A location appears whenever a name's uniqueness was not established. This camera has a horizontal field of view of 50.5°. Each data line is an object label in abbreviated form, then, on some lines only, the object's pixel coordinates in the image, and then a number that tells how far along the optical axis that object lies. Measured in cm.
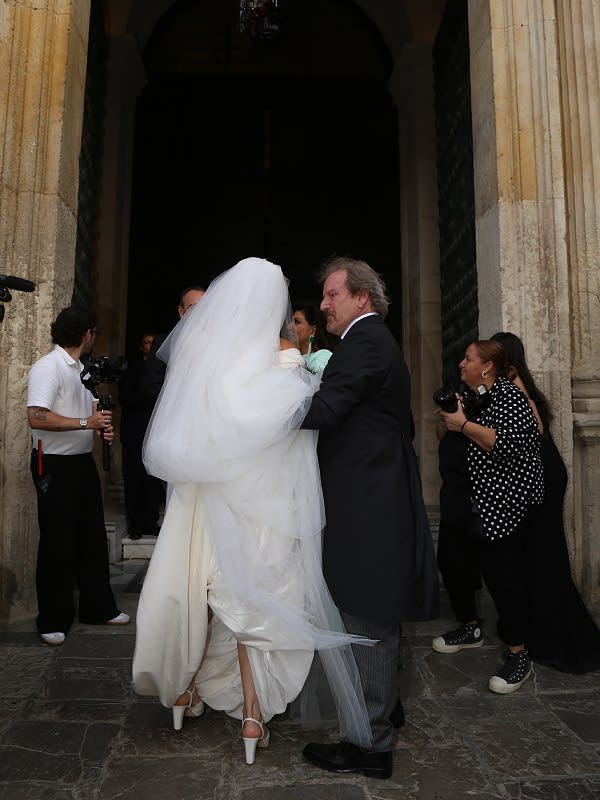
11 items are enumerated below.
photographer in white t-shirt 373
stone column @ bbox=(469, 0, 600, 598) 424
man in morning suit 234
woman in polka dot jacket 321
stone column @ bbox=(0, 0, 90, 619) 407
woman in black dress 340
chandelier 536
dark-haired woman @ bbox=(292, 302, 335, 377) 435
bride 232
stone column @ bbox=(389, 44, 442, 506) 731
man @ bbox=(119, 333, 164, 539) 550
